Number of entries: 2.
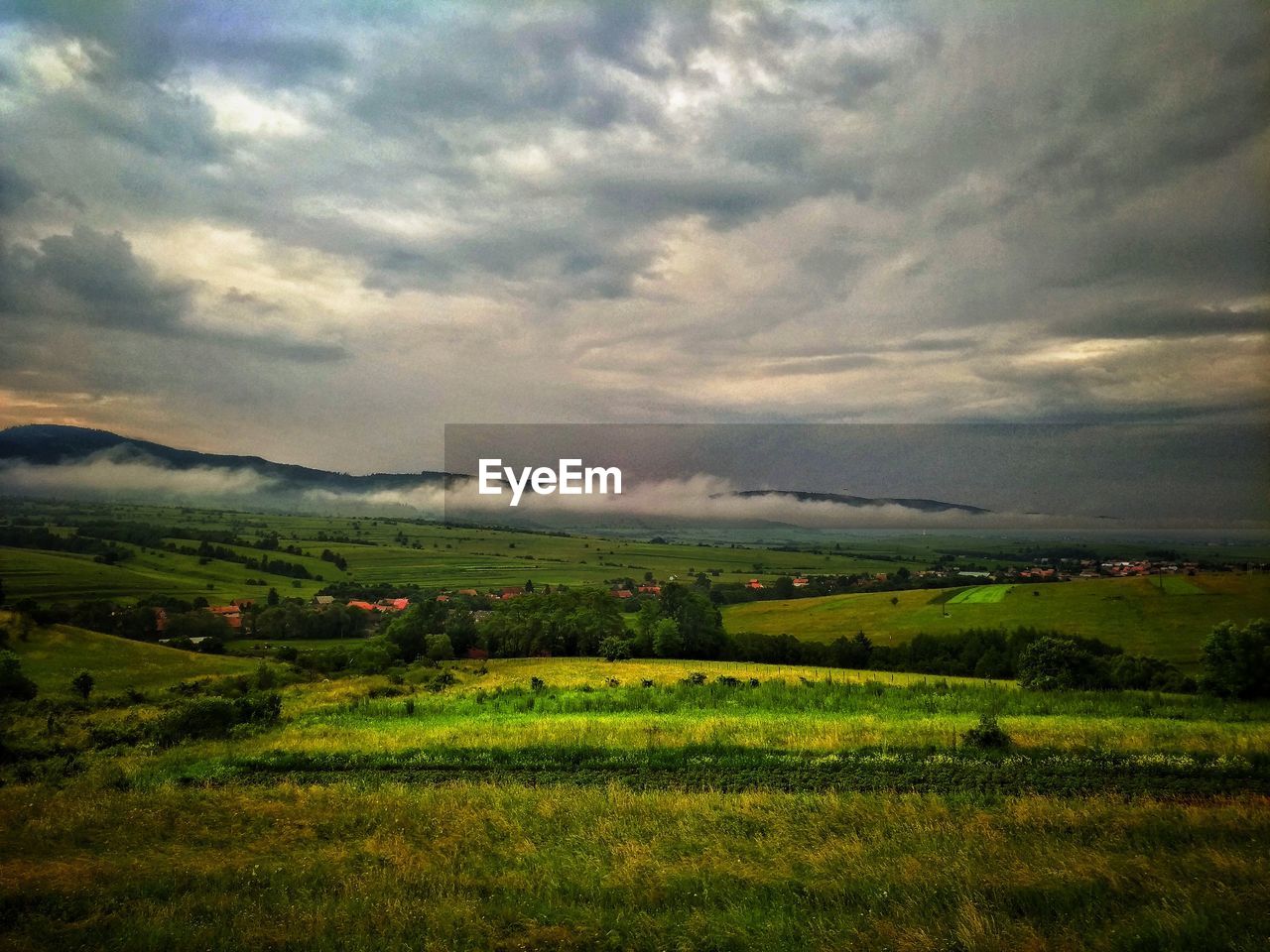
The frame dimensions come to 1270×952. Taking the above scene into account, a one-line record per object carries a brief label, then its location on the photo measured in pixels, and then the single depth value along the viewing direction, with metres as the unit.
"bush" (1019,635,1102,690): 37.47
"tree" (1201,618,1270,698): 34.66
